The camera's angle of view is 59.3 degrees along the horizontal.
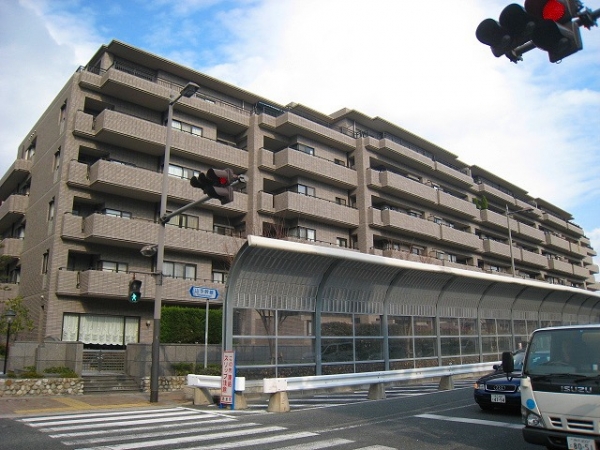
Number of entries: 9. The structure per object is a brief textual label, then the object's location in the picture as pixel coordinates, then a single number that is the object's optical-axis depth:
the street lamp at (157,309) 15.20
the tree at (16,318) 23.34
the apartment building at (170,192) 27.52
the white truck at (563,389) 6.07
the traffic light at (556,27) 4.61
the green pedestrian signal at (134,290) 15.42
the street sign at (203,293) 16.48
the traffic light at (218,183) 11.82
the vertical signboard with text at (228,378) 12.55
